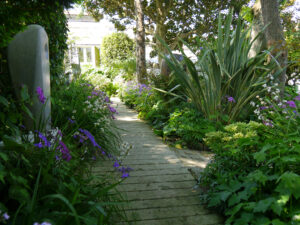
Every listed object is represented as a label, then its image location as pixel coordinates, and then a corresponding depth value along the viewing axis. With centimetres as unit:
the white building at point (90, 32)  2130
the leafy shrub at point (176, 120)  395
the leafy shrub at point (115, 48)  1609
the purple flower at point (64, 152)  169
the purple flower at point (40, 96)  194
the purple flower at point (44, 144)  161
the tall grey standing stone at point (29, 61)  245
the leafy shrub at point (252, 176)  168
